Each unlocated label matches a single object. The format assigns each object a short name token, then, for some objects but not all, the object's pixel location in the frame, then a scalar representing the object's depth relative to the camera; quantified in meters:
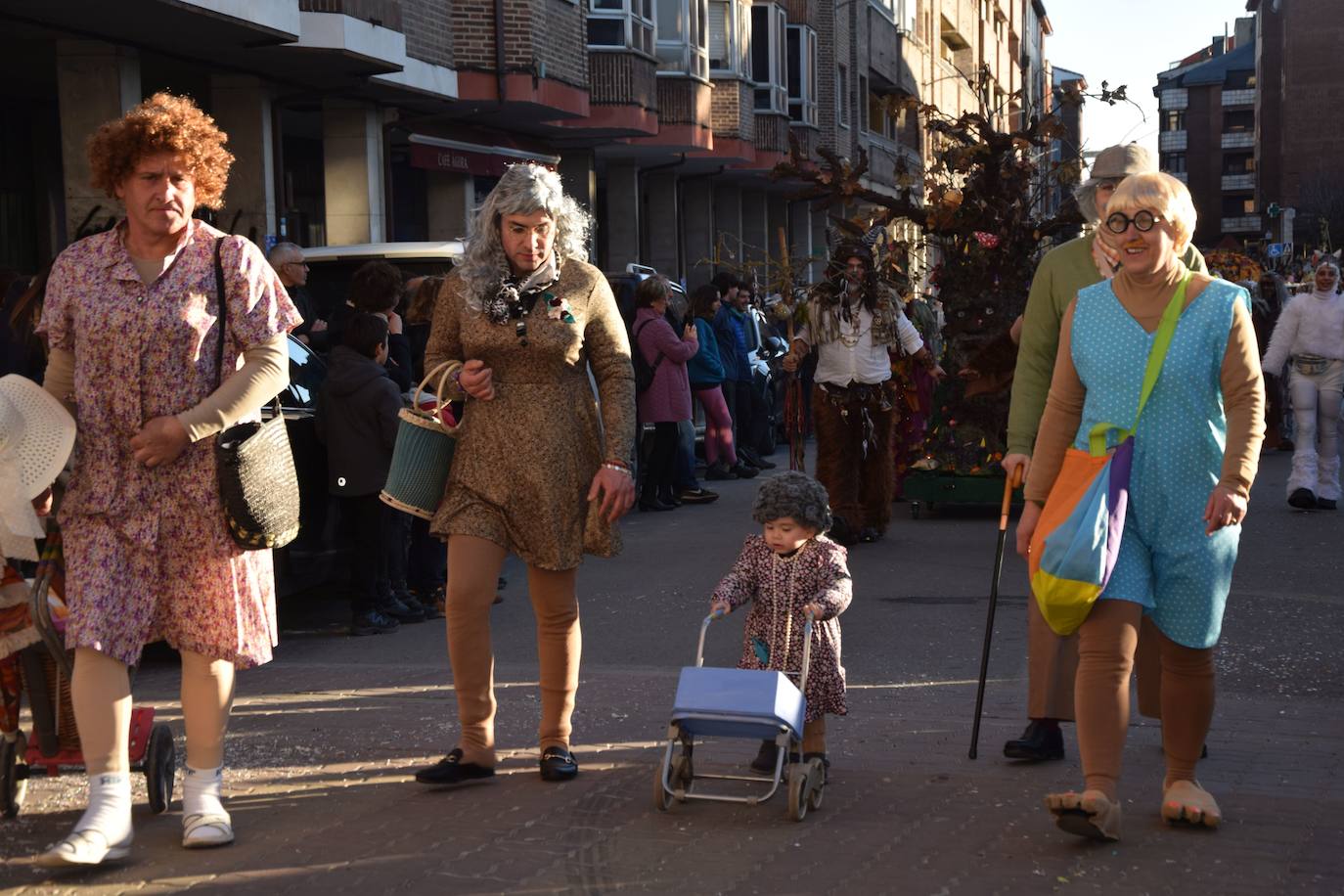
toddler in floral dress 6.07
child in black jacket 9.67
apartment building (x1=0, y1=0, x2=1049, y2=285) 18.23
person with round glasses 5.30
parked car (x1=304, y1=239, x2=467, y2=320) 13.41
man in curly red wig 5.36
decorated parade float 12.50
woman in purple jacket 15.93
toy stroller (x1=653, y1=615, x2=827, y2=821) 5.59
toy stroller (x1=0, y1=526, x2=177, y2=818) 5.86
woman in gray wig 6.15
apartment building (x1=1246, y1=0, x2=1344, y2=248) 105.38
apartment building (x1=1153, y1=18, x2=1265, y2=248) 145.00
